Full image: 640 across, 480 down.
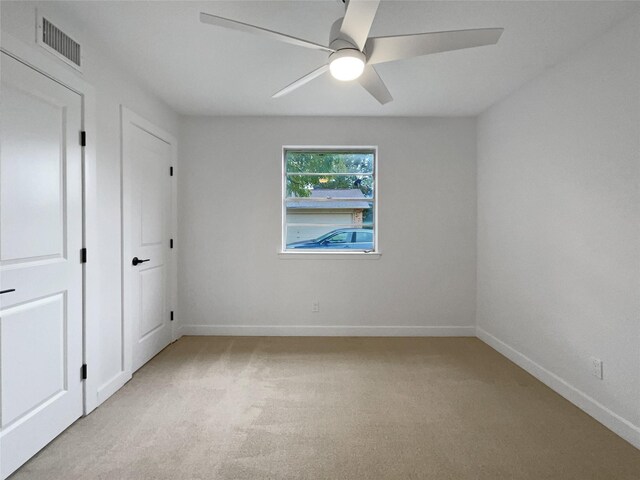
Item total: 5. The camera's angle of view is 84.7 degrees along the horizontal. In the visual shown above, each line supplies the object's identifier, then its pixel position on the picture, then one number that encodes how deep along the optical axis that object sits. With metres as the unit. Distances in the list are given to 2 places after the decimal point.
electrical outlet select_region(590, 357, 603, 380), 2.28
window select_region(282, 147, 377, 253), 4.11
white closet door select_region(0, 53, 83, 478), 1.73
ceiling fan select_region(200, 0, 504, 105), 1.57
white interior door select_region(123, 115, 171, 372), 2.88
